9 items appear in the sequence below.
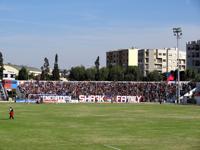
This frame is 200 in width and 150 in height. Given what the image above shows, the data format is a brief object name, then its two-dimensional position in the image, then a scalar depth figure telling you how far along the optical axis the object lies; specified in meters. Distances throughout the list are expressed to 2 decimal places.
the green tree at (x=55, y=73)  161.49
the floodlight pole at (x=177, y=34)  97.43
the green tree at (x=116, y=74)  163.06
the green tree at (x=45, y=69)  175.75
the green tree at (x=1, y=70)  153.43
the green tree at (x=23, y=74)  162.50
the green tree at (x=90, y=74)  168.75
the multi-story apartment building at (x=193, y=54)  166.29
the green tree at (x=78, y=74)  172.38
